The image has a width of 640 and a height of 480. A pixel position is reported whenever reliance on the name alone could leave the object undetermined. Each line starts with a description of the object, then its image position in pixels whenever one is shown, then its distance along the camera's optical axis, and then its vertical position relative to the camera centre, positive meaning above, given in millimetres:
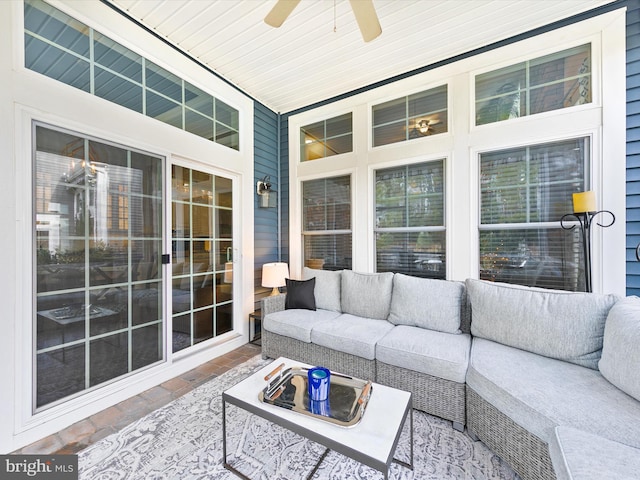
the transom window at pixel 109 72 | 1948 +1450
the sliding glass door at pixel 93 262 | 1960 -197
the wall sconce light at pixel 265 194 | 3838 +637
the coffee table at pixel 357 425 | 1158 -915
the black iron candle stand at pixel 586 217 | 2213 +170
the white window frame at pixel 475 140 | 2303 +1010
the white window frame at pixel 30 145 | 1778 +831
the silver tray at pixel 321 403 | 1405 -925
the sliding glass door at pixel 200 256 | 2861 -206
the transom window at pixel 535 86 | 2477 +1476
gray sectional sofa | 1278 -853
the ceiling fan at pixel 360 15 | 1802 +1549
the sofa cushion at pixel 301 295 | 3160 -680
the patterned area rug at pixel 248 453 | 1562 -1366
